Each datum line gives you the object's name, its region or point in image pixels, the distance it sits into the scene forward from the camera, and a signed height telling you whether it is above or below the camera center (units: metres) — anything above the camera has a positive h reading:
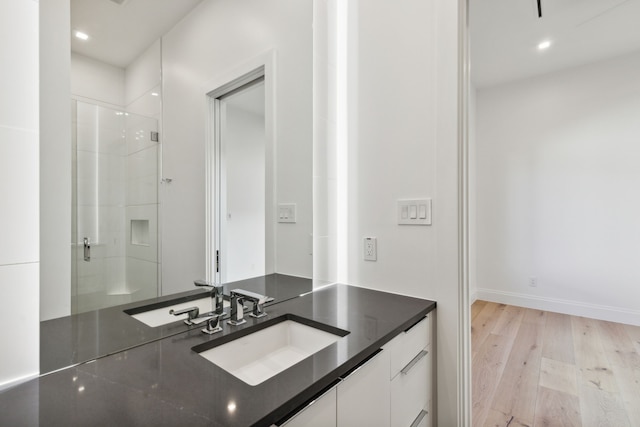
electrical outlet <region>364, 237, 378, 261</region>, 1.46 -0.19
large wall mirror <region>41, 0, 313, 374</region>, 0.73 +0.19
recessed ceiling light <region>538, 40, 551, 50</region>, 2.85 +1.62
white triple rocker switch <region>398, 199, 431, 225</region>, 1.29 +0.00
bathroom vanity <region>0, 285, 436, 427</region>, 0.55 -0.38
